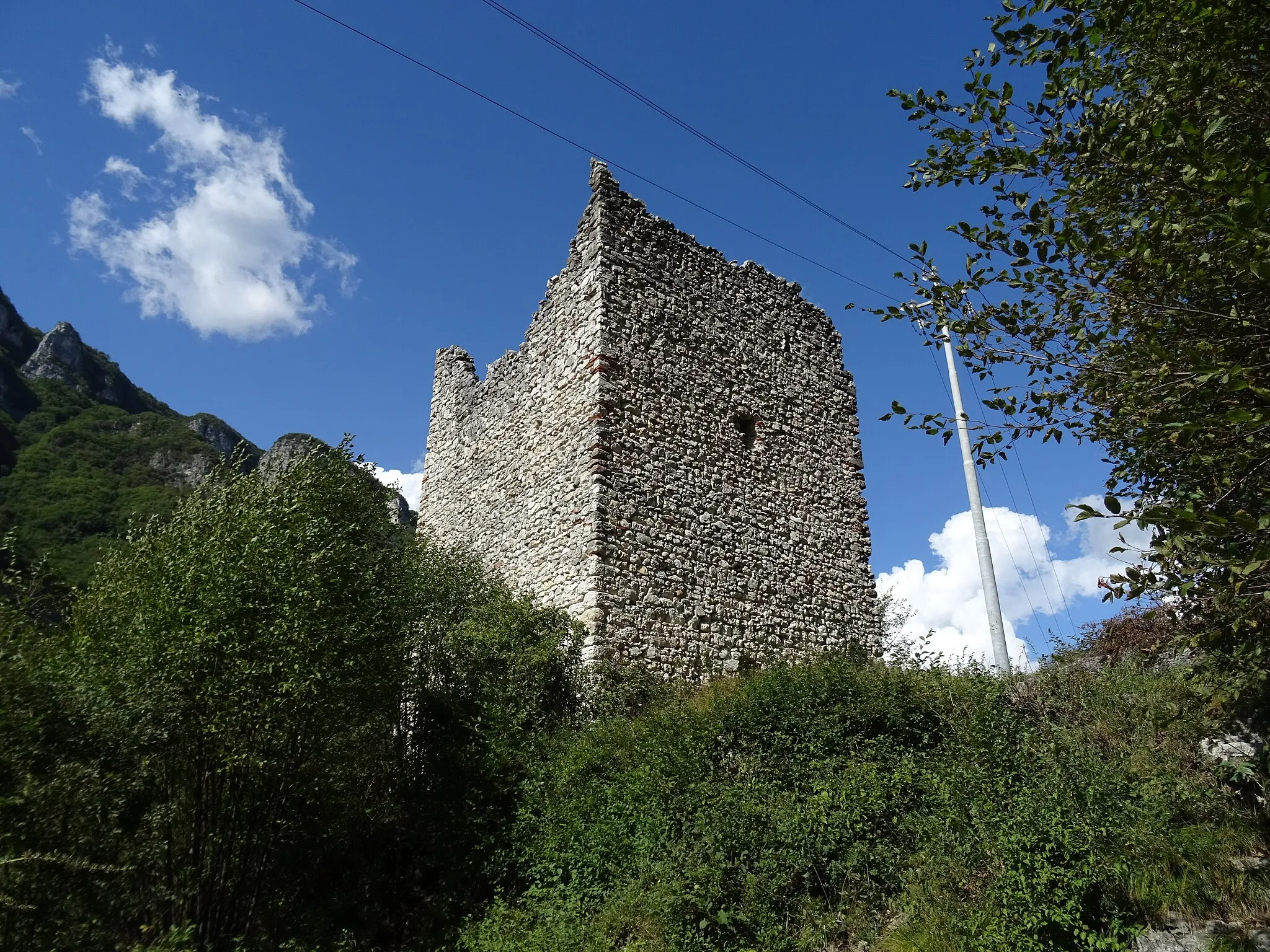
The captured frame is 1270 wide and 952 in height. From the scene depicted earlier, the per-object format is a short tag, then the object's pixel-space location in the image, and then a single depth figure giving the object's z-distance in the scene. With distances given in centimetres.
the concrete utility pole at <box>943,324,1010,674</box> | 1188
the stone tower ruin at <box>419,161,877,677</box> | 1035
